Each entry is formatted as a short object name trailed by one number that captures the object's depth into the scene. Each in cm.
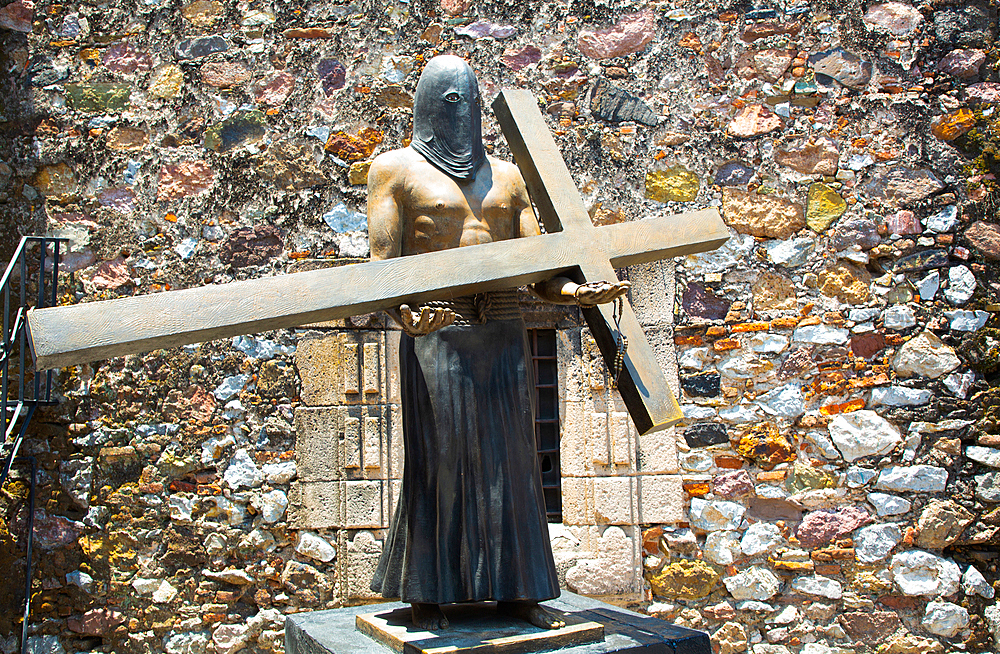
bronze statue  245
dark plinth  231
